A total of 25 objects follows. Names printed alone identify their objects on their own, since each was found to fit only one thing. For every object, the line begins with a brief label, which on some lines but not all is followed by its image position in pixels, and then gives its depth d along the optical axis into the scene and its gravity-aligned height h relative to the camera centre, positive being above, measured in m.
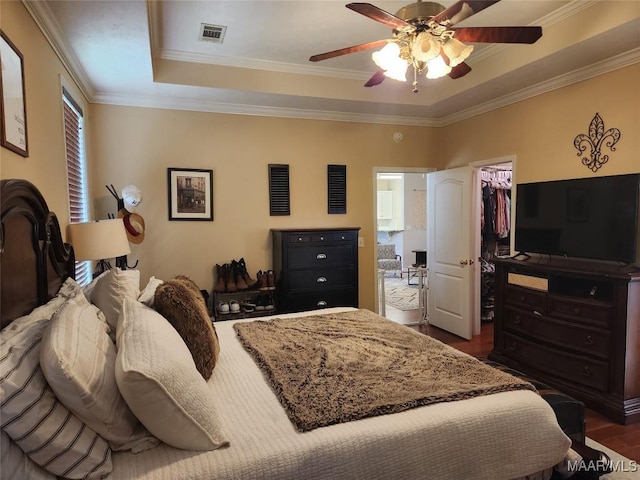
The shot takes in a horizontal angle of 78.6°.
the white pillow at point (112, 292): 1.96 -0.38
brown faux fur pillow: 1.75 -0.48
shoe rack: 3.83 -0.88
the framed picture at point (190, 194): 3.95 +0.25
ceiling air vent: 2.95 +1.45
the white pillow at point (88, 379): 1.10 -0.47
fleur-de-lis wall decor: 3.03 +0.57
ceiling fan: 1.89 +0.93
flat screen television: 2.75 -0.03
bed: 1.23 -0.76
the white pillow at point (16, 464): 0.98 -0.63
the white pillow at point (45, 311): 1.34 -0.37
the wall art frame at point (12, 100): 1.61 +0.53
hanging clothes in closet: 5.15 -0.02
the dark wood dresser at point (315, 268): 3.97 -0.53
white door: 4.41 -0.41
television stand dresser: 2.66 -0.88
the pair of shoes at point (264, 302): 4.00 -0.89
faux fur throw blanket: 1.52 -0.73
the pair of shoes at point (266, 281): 3.99 -0.65
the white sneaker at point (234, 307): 3.83 -0.87
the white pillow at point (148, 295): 2.08 -0.43
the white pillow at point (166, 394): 1.22 -0.57
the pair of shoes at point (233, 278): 3.91 -0.61
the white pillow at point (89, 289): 2.13 -0.39
